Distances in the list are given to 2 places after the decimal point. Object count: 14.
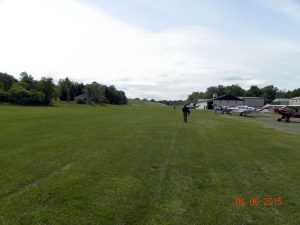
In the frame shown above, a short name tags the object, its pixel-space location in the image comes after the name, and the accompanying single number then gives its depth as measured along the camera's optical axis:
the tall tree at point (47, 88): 83.10
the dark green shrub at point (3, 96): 76.62
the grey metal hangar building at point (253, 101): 101.51
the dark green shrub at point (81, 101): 97.91
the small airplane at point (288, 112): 28.51
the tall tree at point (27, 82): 87.03
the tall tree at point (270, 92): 129.77
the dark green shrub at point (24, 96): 77.25
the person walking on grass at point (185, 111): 23.61
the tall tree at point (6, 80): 89.27
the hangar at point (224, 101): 86.50
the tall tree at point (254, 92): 132.31
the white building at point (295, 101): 79.30
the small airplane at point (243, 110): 40.00
